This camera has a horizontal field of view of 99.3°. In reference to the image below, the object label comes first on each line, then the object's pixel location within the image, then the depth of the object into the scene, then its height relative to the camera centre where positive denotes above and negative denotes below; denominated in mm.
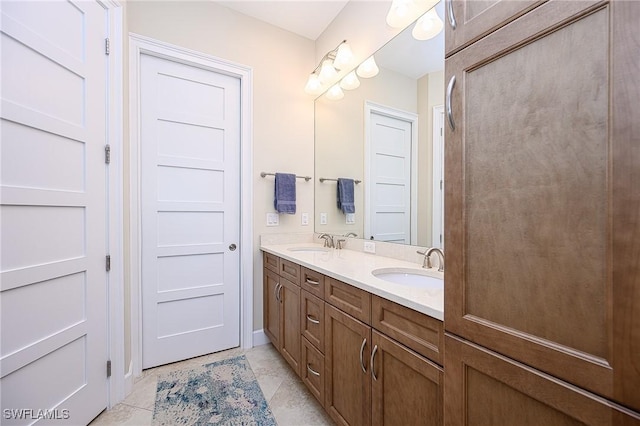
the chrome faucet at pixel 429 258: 1407 -252
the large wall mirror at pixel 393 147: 1565 +460
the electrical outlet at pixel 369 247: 1988 -263
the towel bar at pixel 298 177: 2393 +325
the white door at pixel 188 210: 2029 +8
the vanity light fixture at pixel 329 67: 2152 +1217
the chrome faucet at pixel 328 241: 2380 -262
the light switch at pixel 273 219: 2447 -72
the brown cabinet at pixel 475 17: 639 +497
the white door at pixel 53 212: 1136 -8
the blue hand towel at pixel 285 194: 2418 +155
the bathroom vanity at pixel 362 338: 907 -548
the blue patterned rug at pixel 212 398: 1516 -1157
